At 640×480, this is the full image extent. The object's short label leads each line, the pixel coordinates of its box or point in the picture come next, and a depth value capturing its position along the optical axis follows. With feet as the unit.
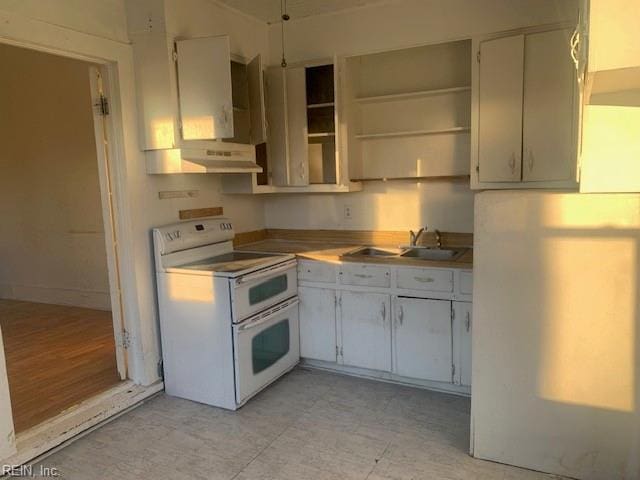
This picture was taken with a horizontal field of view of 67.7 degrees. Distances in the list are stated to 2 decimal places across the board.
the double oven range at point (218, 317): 9.50
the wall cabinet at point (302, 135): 11.86
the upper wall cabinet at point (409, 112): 11.44
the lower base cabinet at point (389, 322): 9.80
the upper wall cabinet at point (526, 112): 9.48
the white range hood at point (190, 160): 9.73
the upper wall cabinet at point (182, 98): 9.57
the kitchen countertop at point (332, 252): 9.98
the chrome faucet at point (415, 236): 11.82
